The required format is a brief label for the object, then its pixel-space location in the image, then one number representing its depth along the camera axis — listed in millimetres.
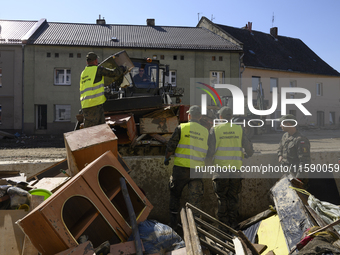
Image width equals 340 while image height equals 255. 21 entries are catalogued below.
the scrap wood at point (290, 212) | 3965
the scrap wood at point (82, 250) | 2803
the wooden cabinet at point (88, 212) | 2814
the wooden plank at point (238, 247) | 3458
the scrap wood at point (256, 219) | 4848
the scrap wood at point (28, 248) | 3125
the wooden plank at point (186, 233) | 3214
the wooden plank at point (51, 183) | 3963
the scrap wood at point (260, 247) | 4250
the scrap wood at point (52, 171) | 4900
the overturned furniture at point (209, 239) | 3363
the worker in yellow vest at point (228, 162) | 4938
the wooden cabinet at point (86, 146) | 4020
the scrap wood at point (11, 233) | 3264
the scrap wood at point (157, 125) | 6895
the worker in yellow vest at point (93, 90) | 5547
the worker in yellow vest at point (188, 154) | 4750
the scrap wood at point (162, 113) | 7047
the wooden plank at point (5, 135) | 16741
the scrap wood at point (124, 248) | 3055
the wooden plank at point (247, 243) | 3607
